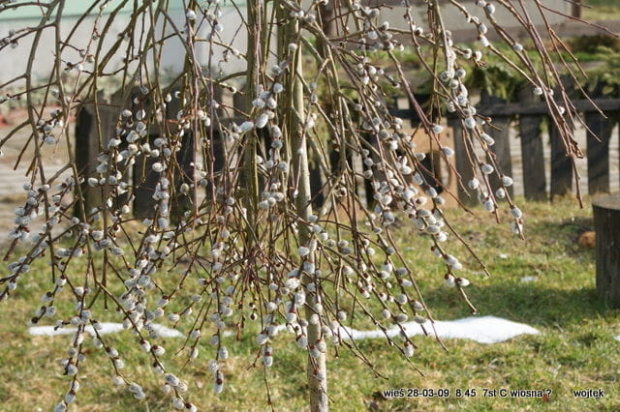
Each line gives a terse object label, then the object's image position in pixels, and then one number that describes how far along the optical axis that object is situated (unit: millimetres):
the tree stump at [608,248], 9891
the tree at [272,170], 4598
